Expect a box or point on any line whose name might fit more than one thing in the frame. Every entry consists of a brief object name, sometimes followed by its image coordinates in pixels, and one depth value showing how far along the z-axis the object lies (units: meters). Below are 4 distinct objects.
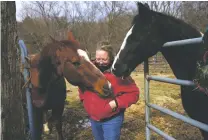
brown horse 2.59
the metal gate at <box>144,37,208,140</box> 1.71
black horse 2.37
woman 2.35
